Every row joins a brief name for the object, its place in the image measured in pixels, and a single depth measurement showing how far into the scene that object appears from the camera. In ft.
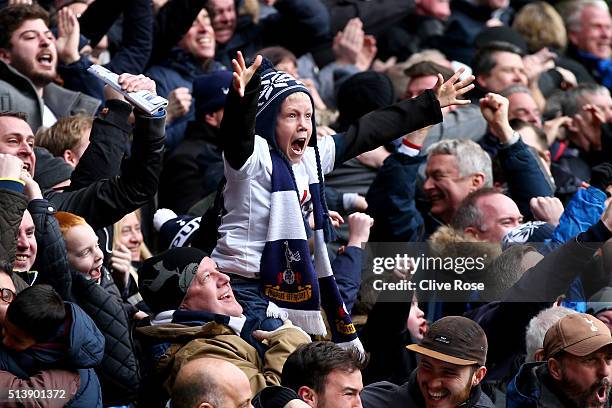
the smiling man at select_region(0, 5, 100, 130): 58.34
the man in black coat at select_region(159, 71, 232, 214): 63.67
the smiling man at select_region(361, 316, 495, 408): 45.83
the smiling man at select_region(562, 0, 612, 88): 89.81
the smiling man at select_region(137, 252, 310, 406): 44.21
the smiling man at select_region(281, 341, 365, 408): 43.24
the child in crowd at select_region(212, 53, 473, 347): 47.80
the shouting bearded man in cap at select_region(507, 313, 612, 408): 46.14
